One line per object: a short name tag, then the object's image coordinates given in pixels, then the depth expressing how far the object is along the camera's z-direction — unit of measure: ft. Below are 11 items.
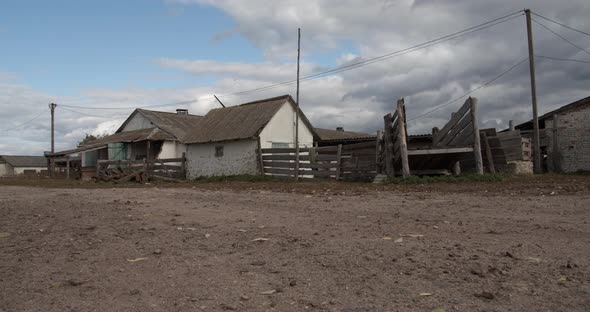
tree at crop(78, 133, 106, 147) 252.62
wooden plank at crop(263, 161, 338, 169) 61.67
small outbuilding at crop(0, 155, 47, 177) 275.18
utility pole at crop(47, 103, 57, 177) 146.72
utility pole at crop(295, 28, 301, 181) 82.24
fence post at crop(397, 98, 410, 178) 50.03
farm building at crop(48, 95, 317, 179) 80.94
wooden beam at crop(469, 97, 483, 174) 50.39
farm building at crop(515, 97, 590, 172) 68.18
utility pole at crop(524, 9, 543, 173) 63.05
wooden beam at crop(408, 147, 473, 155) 49.70
